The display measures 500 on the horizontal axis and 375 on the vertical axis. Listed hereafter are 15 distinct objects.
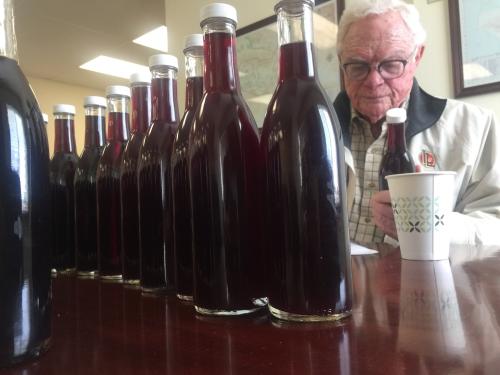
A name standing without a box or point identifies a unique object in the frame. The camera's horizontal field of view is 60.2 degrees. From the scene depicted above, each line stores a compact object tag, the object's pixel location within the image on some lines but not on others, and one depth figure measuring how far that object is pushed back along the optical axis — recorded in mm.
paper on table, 747
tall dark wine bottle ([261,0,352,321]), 329
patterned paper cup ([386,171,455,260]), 597
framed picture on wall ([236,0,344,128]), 1703
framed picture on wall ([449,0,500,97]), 1300
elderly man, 1150
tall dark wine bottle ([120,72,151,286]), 482
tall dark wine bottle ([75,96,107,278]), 576
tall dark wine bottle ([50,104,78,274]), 610
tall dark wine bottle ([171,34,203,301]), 392
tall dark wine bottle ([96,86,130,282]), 531
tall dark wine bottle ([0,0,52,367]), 260
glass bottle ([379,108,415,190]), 751
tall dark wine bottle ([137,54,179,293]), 449
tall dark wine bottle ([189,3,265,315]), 355
